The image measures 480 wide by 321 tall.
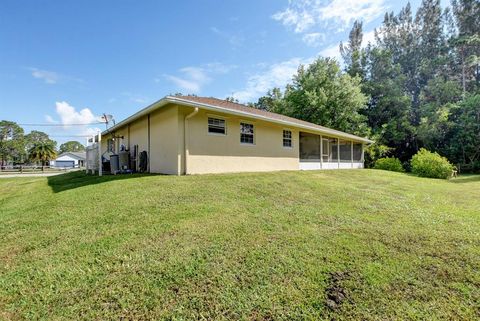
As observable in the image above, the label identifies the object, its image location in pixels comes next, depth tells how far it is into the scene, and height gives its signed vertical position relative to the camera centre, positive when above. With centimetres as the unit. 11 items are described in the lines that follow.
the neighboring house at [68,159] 5316 +90
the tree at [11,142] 4991 +459
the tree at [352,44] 3203 +1565
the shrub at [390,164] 1906 -42
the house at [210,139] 887 +101
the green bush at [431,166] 1444 -45
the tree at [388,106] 2352 +547
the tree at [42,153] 3997 +182
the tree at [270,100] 3021 +819
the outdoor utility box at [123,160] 1151 +13
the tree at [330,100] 2246 +568
